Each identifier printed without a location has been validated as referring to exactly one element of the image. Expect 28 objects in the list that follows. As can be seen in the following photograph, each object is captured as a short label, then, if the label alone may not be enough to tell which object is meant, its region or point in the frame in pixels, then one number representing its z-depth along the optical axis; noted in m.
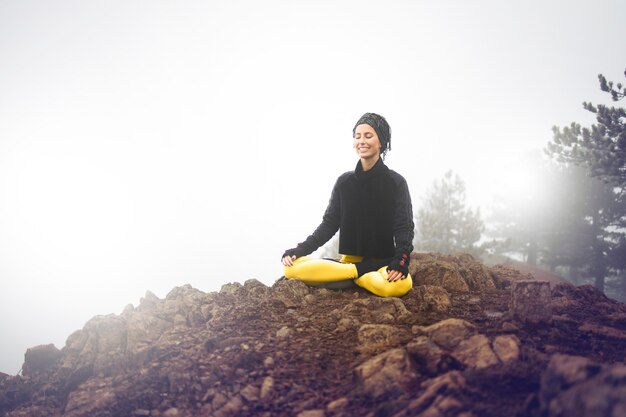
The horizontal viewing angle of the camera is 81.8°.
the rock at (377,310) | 3.27
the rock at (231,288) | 4.73
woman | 4.32
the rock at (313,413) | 2.08
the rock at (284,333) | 3.10
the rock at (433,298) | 3.53
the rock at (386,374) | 2.17
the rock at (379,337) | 2.72
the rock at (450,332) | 2.48
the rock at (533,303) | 2.95
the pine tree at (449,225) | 19.83
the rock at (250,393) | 2.38
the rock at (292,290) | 4.12
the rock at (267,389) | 2.35
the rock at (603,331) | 2.79
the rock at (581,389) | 1.55
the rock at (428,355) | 2.29
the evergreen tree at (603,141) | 9.51
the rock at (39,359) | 3.89
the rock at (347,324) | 3.12
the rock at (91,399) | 2.74
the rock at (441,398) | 1.84
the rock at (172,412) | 2.41
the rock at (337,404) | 2.12
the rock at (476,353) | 2.21
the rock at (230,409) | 2.29
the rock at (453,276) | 4.40
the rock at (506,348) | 2.22
